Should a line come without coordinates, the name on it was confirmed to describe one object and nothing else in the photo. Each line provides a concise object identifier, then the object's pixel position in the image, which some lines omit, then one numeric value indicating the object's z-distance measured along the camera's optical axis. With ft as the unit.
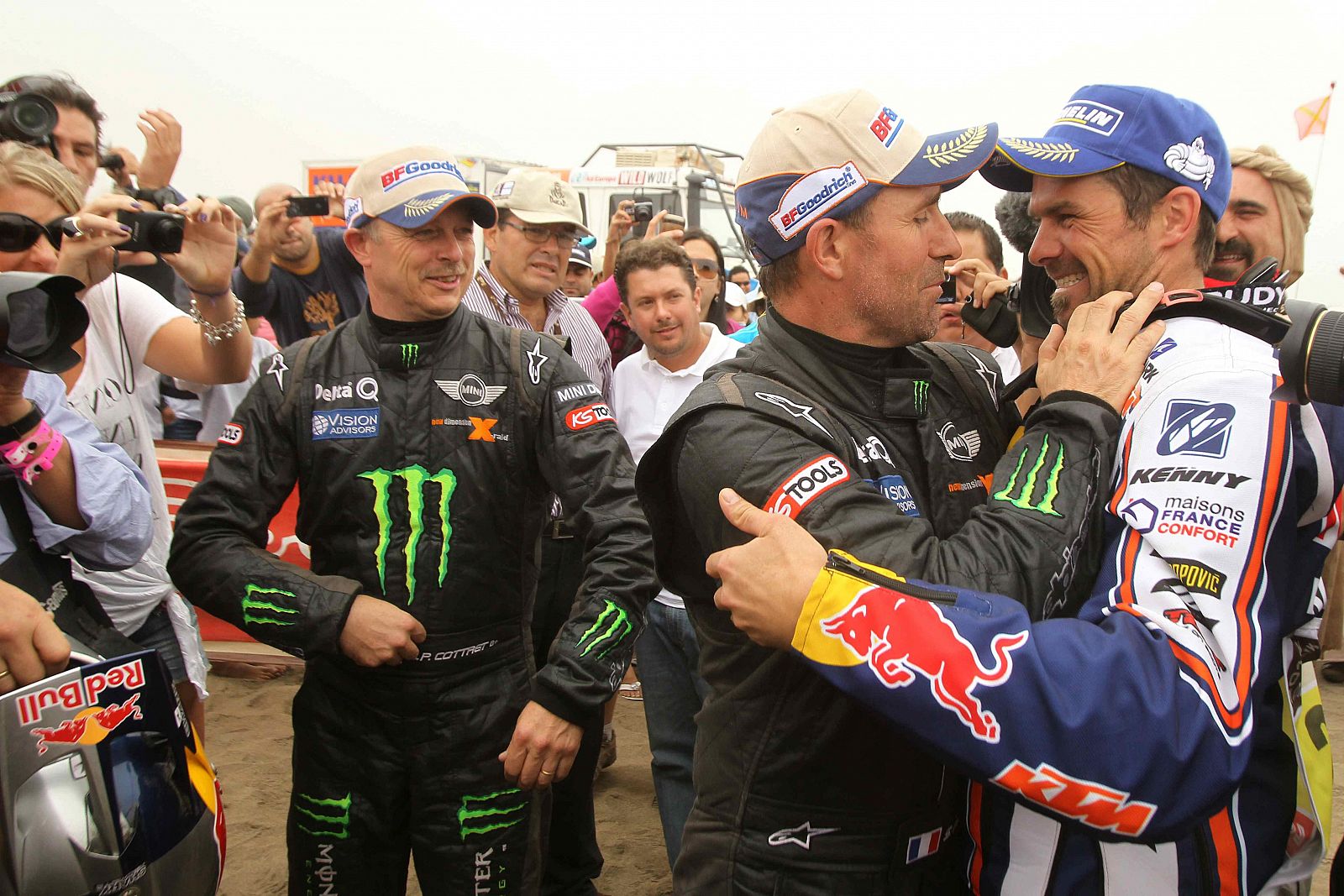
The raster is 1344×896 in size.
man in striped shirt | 11.59
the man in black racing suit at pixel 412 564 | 8.00
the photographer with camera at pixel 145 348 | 9.18
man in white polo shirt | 11.46
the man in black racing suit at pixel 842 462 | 4.90
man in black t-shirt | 13.89
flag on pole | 25.24
